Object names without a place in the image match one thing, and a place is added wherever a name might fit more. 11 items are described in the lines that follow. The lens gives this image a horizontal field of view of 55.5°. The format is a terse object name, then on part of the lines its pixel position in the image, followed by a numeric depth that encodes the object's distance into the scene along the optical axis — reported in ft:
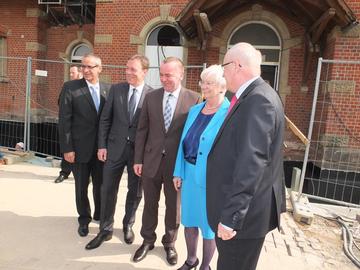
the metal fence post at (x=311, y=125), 16.30
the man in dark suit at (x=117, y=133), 11.30
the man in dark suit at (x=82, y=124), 11.93
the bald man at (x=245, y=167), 5.91
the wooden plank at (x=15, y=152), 23.75
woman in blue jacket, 8.75
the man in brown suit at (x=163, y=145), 10.23
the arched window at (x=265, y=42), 30.91
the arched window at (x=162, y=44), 32.48
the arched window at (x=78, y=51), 41.52
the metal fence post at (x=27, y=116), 22.91
